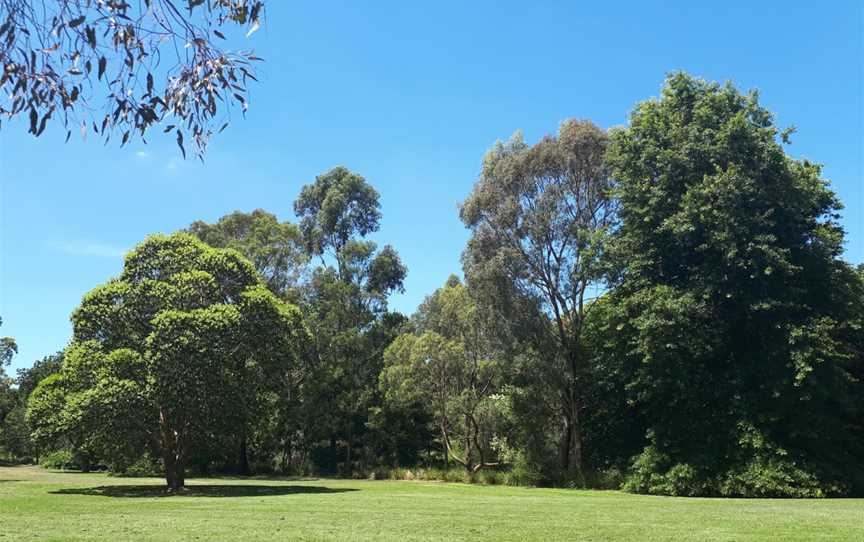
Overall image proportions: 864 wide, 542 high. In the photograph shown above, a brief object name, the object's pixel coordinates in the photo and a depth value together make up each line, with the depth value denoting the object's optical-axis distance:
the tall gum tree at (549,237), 35.06
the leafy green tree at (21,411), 74.31
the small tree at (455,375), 38.47
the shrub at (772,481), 25.11
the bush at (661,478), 27.06
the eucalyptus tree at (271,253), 48.41
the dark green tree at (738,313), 26.22
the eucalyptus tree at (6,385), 73.38
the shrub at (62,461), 59.19
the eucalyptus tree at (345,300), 48.28
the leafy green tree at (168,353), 26.45
